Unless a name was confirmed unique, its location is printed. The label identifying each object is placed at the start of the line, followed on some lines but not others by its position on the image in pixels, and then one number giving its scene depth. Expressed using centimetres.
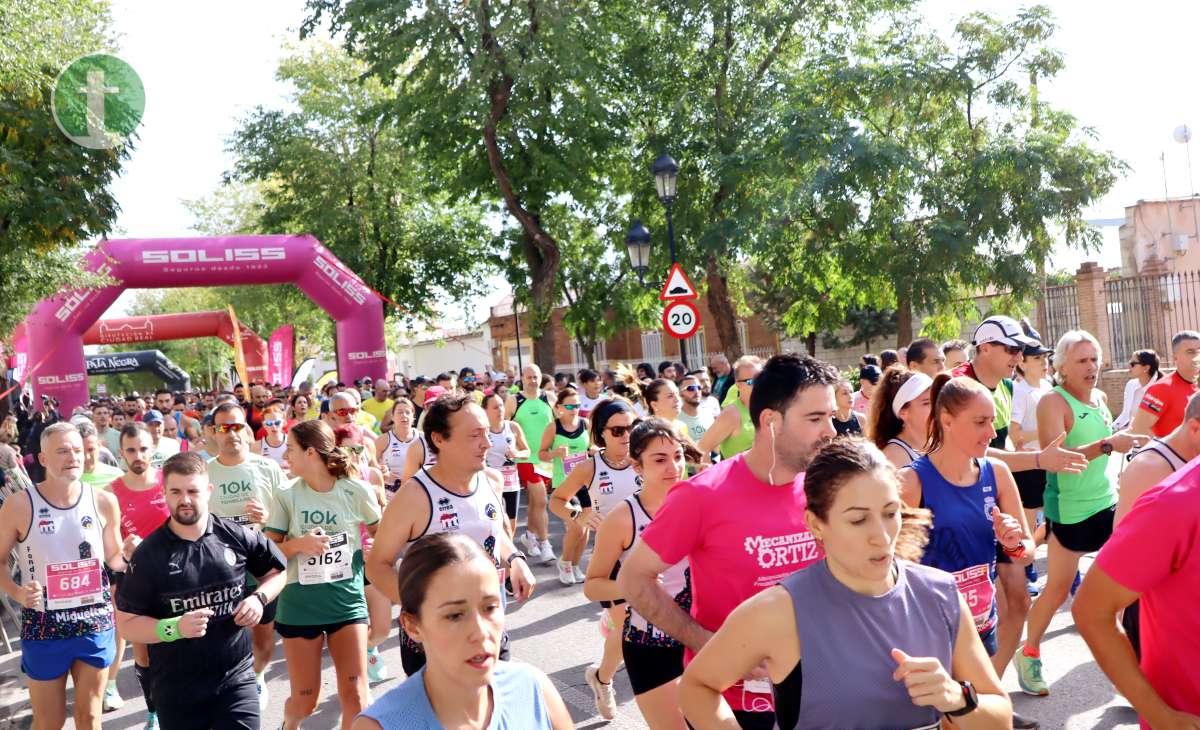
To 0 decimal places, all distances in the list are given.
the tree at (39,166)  1149
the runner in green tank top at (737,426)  832
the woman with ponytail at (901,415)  486
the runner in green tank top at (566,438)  1109
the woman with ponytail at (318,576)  553
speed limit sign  1374
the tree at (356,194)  3438
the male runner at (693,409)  1082
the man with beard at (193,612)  458
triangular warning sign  1387
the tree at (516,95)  2139
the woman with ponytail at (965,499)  430
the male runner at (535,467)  1172
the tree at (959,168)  1986
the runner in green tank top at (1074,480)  632
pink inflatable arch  2123
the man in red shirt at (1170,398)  650
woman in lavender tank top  259
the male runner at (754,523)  347
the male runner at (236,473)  716
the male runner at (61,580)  561
